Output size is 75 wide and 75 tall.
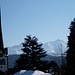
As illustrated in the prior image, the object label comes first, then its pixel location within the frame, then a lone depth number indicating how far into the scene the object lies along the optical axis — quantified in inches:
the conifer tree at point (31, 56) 2143.2
